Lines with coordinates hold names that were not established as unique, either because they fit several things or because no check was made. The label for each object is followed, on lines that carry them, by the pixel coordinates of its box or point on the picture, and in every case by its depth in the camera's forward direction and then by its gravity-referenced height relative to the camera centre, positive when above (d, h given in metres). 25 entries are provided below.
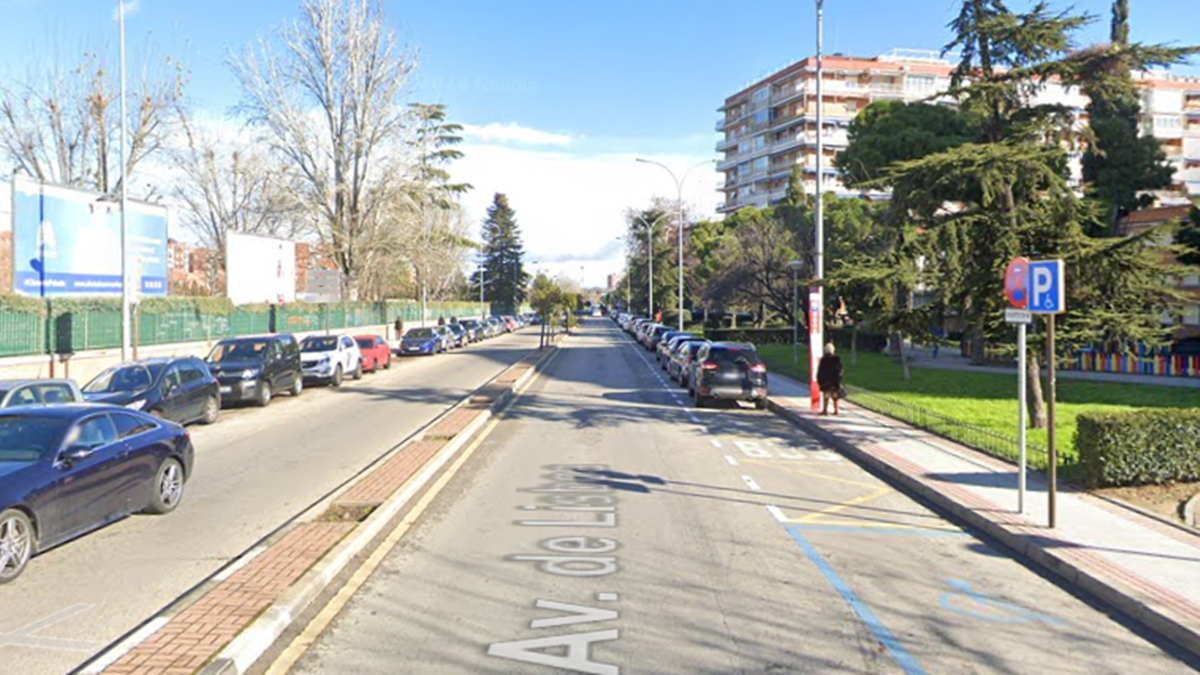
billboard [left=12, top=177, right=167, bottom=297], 24.11 +2.39
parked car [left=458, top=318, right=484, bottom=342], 58.56 -0.71
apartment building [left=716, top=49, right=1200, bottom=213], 84.19 +22.55
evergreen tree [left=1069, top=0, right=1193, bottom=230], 41.78 +8.07
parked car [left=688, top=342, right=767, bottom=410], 20.47 -1.36
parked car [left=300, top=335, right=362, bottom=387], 25.83 -1.26
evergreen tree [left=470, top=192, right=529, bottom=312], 115.88 +8.86
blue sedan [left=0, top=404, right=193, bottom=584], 6.89 -1.44
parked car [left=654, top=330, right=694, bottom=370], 32.93 -0.94
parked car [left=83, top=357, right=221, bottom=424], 14.91 -1.30
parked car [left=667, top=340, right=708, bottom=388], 24.98 -1.25
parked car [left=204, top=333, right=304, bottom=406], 20.00 -1.20
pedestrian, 18.16 -1.20
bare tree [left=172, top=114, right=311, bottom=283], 53.19 +7.88
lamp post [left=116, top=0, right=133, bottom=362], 21.82 +1.04
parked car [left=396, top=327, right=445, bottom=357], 42.94 -1.19
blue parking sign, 8.83 +0.38
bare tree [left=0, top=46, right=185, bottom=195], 40.88 +9.03
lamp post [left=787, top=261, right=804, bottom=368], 33.56 +0.01
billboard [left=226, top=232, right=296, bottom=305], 35.81 +2.22
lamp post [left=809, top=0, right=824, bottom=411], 19.92 +0.23
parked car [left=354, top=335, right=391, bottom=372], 32.75 -1.31
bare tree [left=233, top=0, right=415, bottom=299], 44.66 +9.66
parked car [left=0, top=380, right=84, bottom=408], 12.11 -1.13
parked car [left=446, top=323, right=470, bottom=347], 52.28 -0.96
